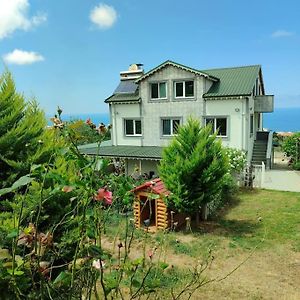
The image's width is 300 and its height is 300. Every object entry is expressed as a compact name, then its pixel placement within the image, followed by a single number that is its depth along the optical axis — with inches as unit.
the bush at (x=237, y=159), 705.7
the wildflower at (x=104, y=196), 75.1
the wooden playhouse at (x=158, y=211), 471.8
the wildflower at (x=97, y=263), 79.7
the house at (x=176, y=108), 740.0
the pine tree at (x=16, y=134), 176.9
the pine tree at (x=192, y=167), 448.8
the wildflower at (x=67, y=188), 73.7
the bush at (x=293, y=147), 896.3
